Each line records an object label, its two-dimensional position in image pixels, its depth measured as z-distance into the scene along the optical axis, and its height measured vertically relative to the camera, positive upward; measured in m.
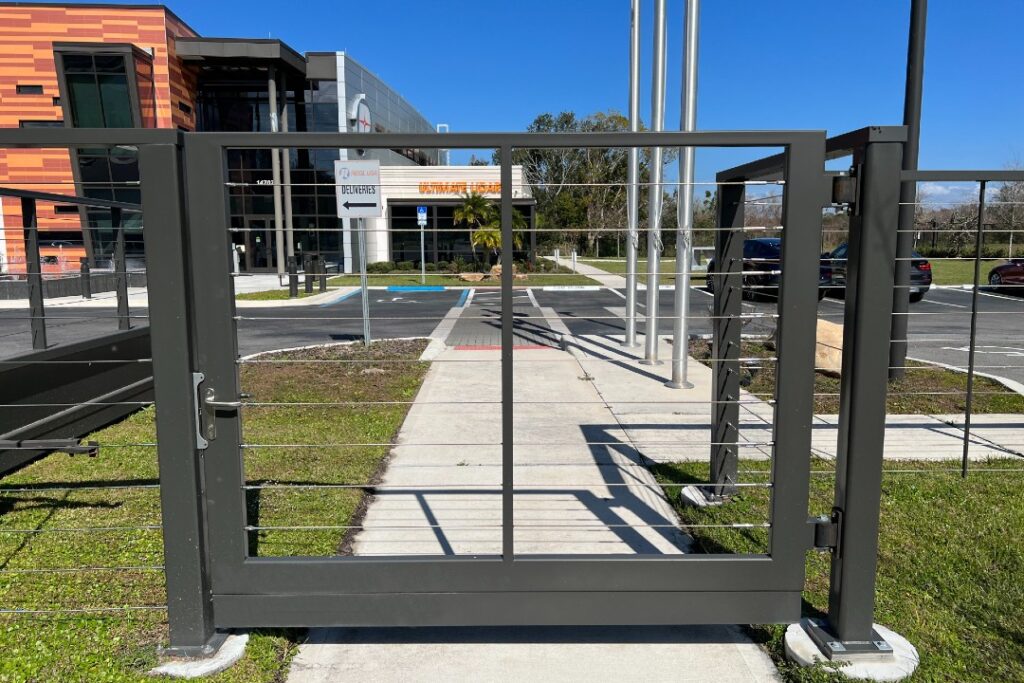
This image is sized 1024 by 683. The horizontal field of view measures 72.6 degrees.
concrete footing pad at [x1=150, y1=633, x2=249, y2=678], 3.03 -1.83
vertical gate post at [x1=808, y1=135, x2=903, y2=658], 2.98 -0.69
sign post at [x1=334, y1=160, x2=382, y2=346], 10.64 +0.84
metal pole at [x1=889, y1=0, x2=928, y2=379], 7.93 +1.45
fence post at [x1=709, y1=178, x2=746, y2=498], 4.43 -0.47
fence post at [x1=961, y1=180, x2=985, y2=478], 4.92 -0.38
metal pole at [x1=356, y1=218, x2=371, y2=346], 5.64 -0.09
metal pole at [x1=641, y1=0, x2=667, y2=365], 9.42 +1.91
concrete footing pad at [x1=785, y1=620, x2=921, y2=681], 3.00 -1.81
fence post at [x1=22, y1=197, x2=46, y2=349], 5.99 -0.25
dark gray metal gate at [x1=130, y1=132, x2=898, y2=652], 2.99 -1.12
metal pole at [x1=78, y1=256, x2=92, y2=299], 6.50 -0.26
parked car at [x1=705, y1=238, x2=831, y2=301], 14.58 -0.38
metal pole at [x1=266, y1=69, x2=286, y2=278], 30.81 +6.44
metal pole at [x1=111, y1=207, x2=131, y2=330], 7.30 -0.15
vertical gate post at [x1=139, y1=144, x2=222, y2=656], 2.94 -0.70
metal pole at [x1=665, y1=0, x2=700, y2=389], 8.43 +1.00
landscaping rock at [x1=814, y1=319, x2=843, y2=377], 9.70 -1.46
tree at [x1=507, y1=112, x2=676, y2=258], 36.09 +5.94
